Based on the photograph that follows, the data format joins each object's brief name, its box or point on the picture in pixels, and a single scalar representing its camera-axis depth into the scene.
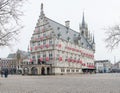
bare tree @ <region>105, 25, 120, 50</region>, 15.62
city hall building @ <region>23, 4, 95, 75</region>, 32.32
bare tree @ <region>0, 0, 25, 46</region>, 8.11
